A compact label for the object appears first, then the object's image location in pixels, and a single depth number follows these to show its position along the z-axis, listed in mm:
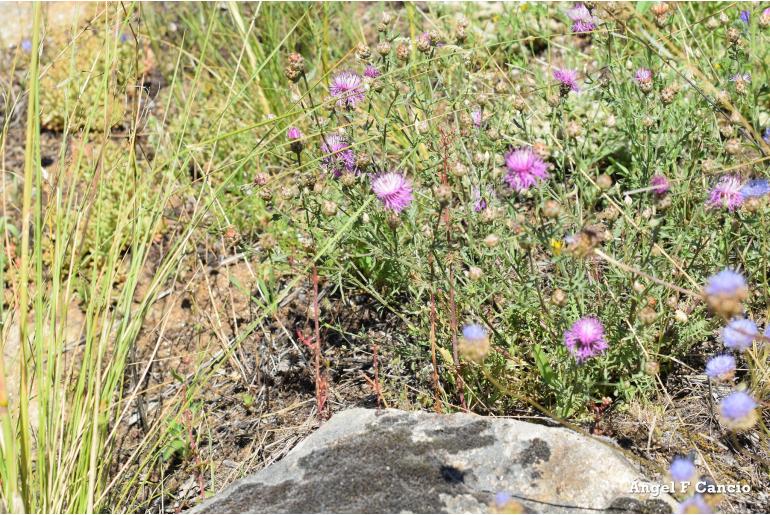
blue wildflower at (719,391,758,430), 875
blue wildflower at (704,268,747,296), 861
